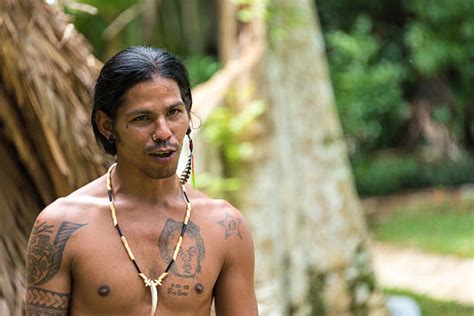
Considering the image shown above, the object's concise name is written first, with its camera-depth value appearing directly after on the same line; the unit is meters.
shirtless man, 4.96
